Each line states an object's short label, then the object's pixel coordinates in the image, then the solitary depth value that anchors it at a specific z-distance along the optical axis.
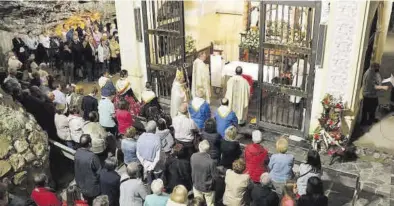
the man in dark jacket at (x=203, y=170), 6.70
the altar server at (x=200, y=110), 9.21
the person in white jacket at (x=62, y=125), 8.65
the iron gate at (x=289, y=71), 9.36
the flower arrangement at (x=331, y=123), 9.06
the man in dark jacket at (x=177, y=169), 6.89
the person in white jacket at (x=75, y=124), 8.47
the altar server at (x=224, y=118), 8.71
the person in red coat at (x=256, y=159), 7.10
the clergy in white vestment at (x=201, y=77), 10.85
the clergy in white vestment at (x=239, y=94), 10.07
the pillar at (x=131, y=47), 11.55
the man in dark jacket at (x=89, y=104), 9.41
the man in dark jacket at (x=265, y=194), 6.11
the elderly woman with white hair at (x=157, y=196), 5.96
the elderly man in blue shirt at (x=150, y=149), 7.38
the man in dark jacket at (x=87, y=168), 7.06
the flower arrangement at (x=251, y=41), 12.45
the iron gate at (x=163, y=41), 11.34
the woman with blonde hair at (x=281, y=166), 6.98
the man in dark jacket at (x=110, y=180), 6.57
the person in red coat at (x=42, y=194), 6.40
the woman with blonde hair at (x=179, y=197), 5.75
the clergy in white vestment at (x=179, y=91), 10.28
